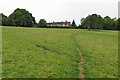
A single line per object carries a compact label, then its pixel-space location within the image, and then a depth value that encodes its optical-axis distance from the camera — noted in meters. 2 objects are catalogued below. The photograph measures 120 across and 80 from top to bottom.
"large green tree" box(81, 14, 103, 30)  54.80
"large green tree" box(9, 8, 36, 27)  57.03
